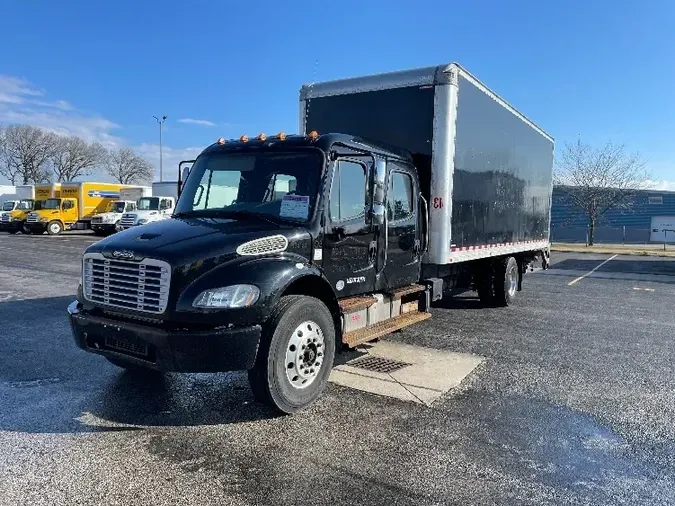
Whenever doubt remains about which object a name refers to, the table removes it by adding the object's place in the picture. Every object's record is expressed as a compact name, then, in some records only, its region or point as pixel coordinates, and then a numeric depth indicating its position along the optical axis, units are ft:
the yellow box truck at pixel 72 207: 114.62
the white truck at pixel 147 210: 97.50
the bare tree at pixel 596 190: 133.80
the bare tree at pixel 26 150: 250.98
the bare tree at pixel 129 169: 291.17
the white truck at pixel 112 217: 108.27
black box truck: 13.52
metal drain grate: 19.37
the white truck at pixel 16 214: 121.80
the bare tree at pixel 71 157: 258.98
